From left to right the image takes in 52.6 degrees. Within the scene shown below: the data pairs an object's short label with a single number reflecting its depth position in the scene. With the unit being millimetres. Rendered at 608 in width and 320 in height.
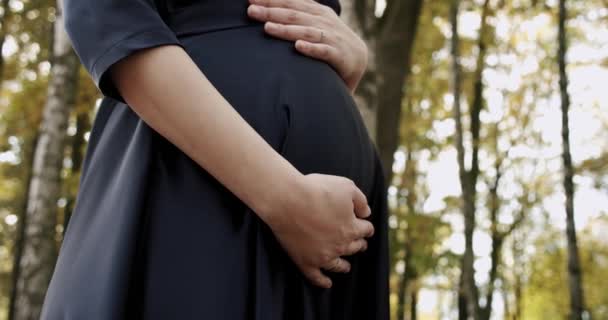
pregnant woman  889
